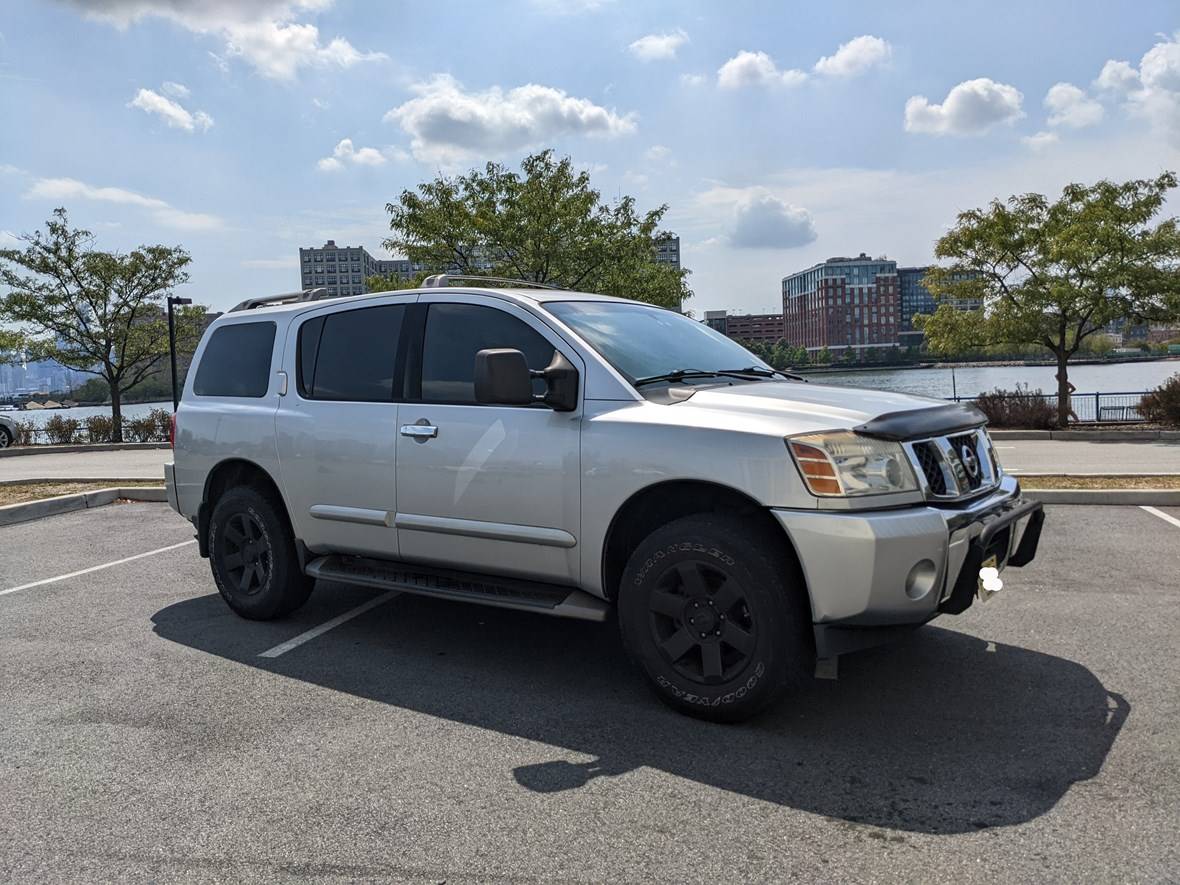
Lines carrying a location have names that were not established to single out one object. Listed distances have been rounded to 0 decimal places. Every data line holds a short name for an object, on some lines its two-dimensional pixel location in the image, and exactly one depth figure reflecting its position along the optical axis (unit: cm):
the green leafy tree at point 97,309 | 3033
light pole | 2820
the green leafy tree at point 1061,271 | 2345
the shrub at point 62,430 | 2841
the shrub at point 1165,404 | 2119
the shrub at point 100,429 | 2858
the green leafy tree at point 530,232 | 2480
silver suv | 373
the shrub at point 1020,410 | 2300
